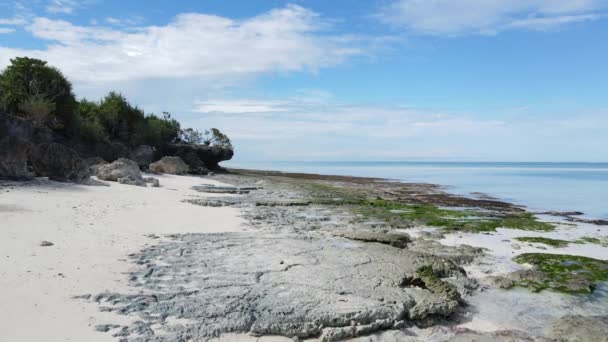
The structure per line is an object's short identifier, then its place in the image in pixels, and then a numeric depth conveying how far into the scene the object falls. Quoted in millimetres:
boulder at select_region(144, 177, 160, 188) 22788
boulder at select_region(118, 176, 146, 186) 21578
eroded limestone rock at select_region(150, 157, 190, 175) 32631
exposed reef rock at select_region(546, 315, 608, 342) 6053
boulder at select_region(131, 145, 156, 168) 34722
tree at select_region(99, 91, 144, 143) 39031
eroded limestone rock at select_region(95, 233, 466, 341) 5762
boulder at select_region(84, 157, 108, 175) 23261
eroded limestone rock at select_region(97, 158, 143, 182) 22172
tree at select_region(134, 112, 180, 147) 41156
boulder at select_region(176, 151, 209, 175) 37781
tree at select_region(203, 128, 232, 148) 56062
